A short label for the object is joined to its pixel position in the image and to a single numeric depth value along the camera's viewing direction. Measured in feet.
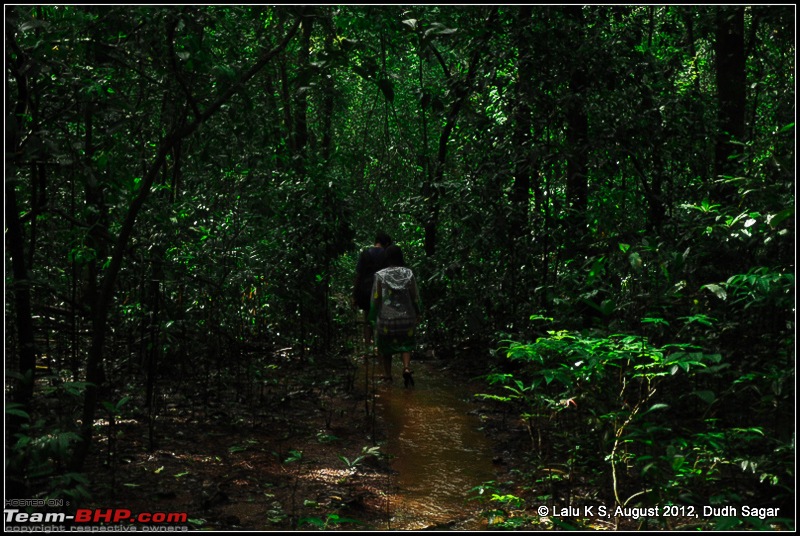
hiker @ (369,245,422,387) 29.66
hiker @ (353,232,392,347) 32.50
